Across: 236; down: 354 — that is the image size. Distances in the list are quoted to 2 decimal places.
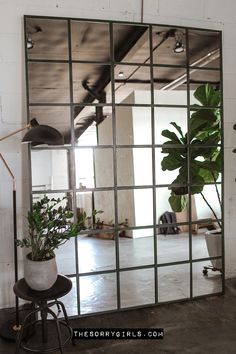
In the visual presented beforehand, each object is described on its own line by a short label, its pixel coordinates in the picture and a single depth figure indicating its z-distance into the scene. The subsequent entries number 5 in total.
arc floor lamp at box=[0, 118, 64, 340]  2.04
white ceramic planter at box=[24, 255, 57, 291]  1.96
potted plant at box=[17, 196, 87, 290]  1.97
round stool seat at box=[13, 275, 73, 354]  1.94
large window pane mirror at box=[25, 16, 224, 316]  2.61
